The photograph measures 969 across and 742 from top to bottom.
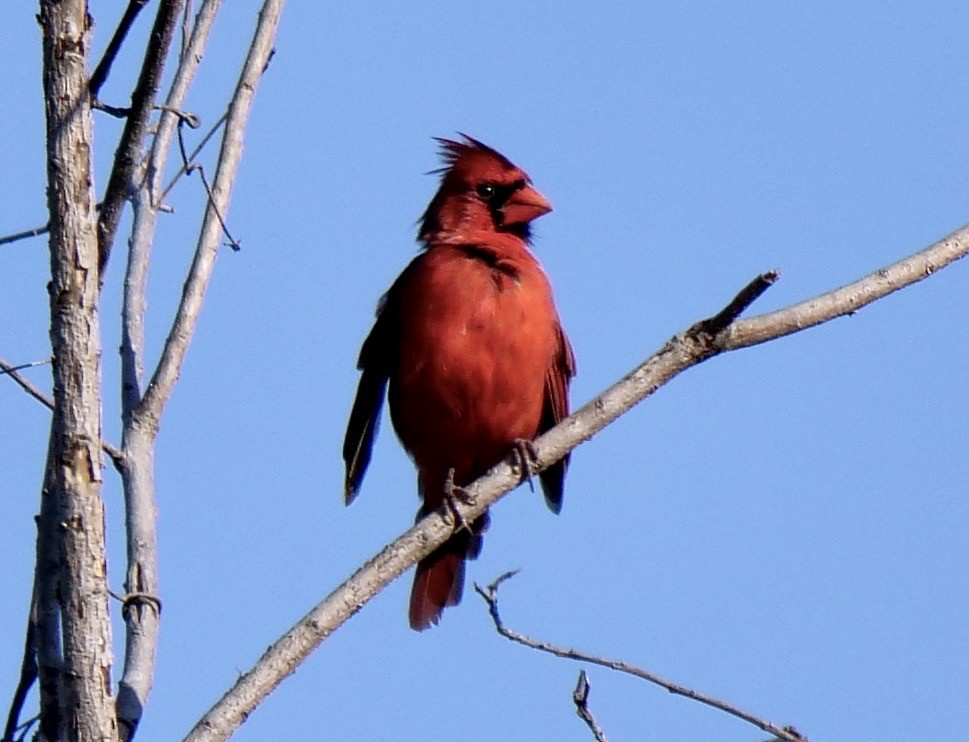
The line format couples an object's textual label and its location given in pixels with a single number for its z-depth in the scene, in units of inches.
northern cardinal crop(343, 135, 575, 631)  358.9
